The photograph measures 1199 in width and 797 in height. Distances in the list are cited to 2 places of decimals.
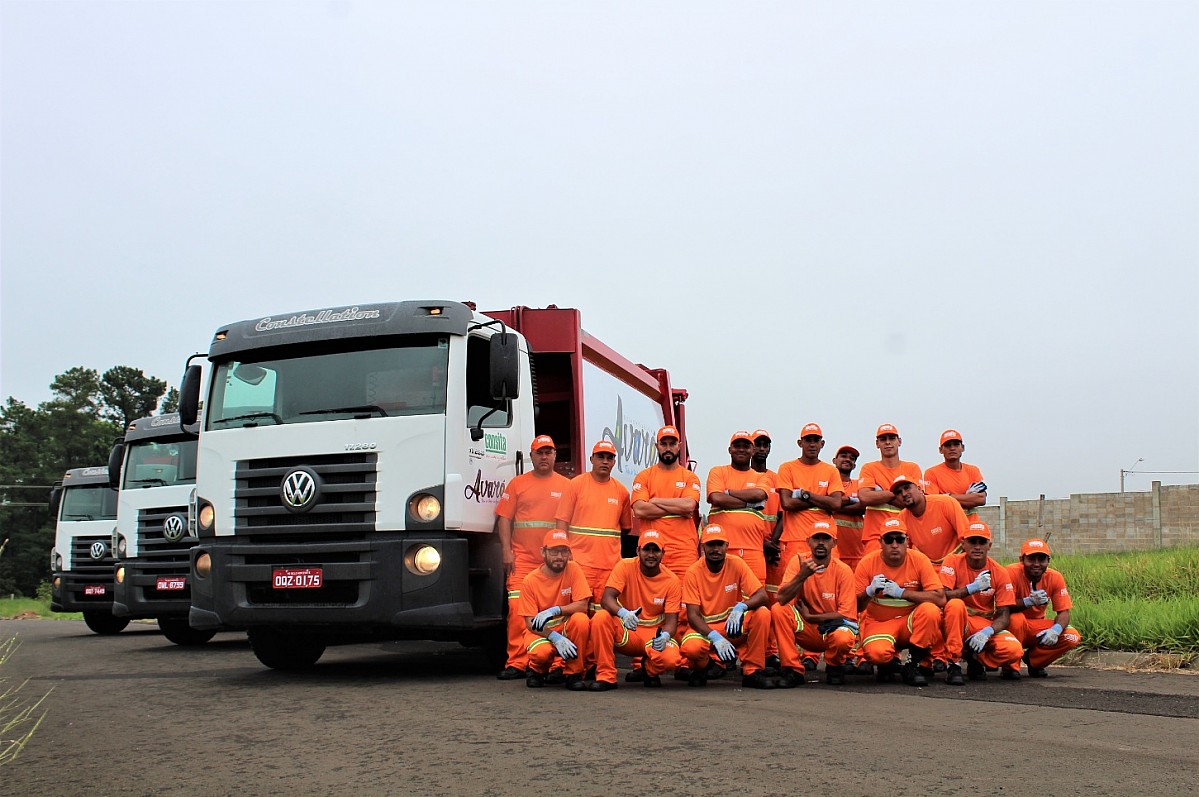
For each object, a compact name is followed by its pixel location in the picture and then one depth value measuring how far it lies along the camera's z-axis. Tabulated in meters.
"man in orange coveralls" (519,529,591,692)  8.32
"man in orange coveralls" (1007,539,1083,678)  8.79
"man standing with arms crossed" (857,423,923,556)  9.57
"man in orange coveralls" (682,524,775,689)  8.33
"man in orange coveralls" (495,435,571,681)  8.91
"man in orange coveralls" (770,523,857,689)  8.43
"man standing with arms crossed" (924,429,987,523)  10.01
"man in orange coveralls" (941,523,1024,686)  8.59
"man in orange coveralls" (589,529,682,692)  8.34
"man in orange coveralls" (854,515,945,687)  8.54
